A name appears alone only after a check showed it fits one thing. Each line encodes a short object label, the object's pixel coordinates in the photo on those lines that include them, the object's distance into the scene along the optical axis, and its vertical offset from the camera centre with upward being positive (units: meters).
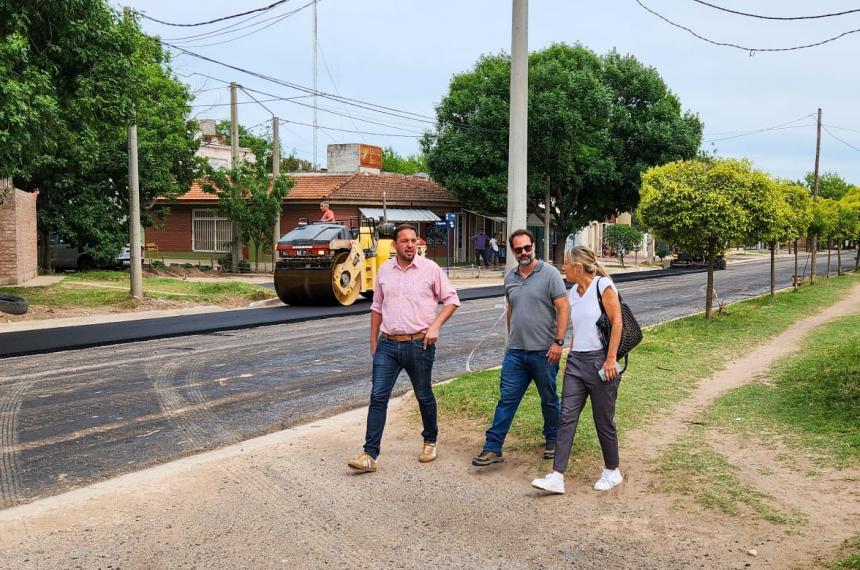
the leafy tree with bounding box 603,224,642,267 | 46.72 +0.03
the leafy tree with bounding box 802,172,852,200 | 87.57 +5.99
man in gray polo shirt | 6.22 -0.76
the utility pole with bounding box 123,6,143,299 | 18.97 +0.36
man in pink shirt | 6.28 -0.70
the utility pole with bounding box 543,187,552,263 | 34.68 +0.55
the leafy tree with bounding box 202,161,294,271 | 31.28 +1.63
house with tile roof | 37.59 +1.50
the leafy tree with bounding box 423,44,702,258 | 35.56 +4.82
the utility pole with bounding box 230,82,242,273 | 30.56 +3.98
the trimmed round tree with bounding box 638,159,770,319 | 15.45 +0.70
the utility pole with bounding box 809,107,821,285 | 28.03 +1.52
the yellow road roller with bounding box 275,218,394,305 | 19.38 -0.65
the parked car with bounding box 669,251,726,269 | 43.66 -1.25
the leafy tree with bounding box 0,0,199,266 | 13.22 +2.97
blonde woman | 5.71 -0.95
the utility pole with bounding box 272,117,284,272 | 32.12 +3.28
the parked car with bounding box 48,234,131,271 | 30.27 -0.81
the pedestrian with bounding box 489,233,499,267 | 39.94 -0.69
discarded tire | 16.98 -1.47
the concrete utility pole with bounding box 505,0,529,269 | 8.97 +1.38
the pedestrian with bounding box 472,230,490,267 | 40.56 -0.27
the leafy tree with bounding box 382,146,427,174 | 96.38 +8.95
